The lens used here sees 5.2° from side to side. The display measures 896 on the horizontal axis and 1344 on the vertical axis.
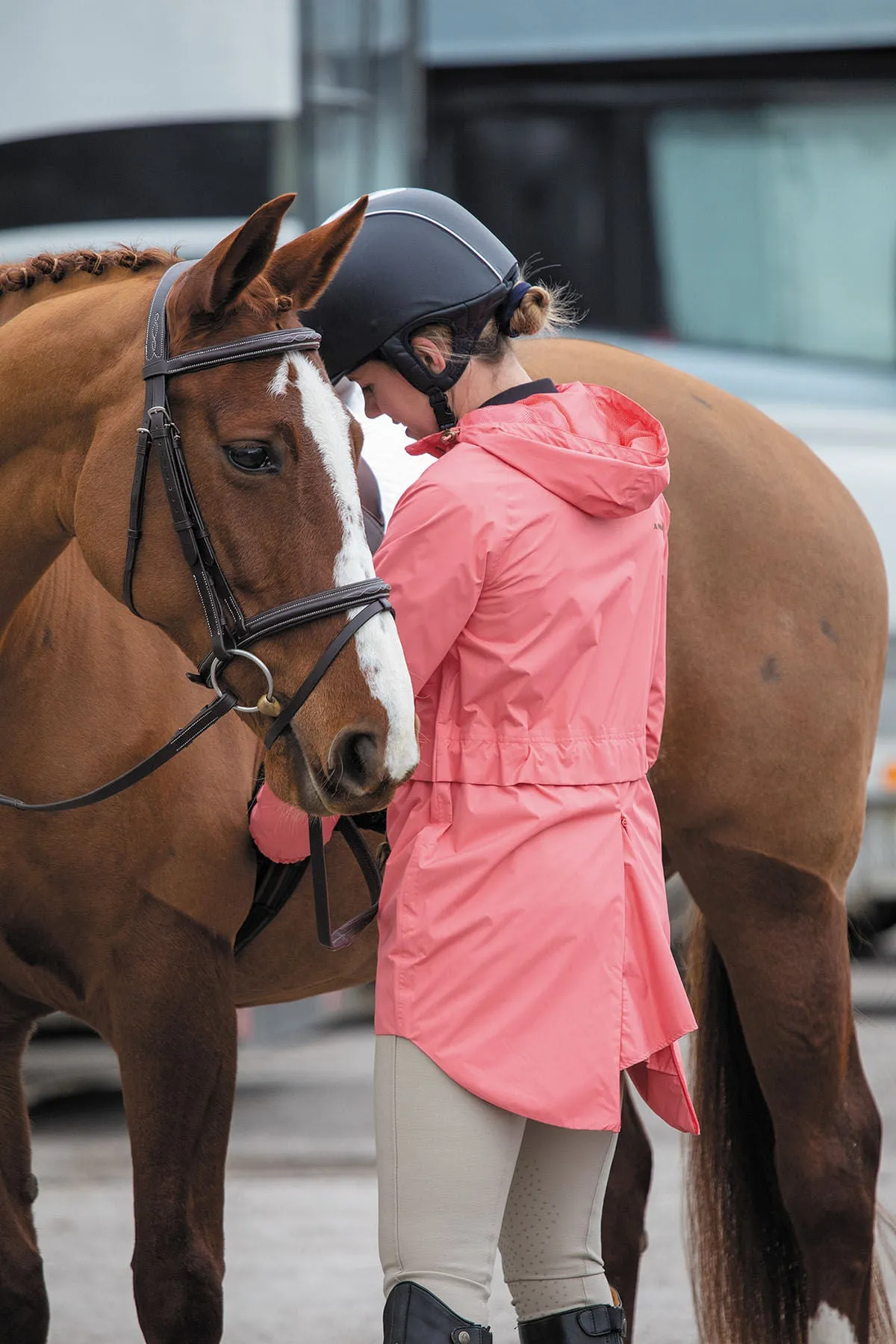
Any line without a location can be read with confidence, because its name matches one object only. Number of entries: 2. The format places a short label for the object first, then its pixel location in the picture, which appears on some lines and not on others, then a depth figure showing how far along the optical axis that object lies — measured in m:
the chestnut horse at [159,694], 10.69
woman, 10.65
